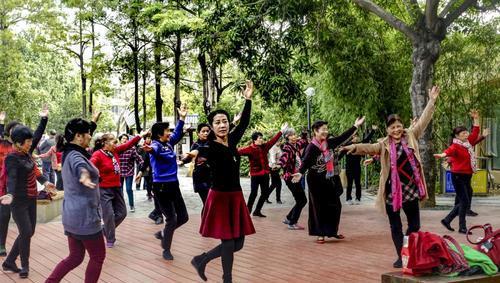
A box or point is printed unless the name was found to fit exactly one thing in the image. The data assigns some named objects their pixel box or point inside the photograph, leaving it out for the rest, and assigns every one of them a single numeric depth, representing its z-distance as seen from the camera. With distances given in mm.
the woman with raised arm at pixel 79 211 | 5633
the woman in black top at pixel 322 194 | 9562
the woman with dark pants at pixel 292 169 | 11445
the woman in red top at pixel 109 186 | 9328
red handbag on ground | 5304
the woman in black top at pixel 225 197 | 6344
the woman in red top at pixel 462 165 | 10180
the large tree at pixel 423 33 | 14148
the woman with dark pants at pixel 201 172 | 7357
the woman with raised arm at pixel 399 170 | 7254
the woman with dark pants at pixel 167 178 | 8562
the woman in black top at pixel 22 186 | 7250
